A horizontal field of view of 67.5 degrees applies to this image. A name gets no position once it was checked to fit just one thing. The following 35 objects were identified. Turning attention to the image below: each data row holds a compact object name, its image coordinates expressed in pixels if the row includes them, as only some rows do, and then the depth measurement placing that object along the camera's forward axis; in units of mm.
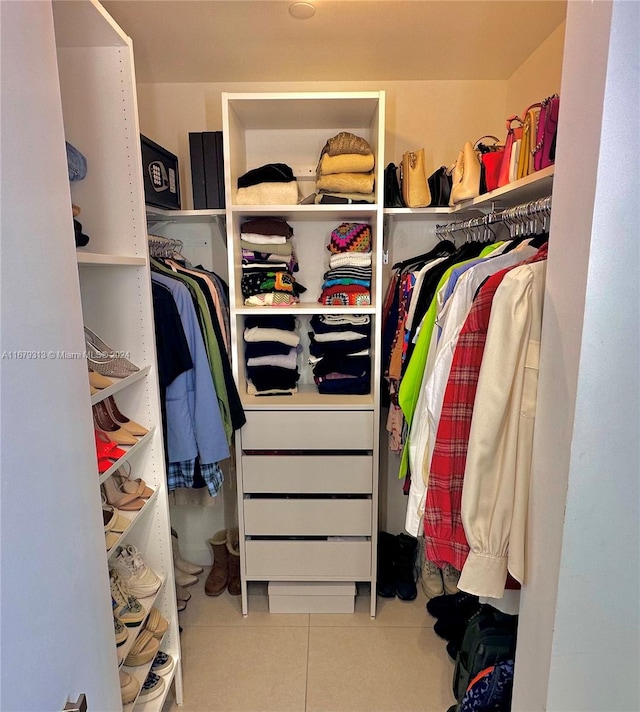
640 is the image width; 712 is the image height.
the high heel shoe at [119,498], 1408
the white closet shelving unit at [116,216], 1298
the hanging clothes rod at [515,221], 1266
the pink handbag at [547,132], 1210
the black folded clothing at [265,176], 1849
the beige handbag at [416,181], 1855
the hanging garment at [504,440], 1001
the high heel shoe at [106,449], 1247
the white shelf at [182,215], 1867
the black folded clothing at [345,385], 2041
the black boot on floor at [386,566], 2213
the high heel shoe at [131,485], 1468
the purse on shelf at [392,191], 1948
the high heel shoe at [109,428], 1377
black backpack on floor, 1506
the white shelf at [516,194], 1137
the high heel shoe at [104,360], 1279
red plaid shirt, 1119
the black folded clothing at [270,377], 2020
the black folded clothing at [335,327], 2016
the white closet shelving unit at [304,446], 1868
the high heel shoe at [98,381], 1187
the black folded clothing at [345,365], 2041
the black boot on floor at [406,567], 2203
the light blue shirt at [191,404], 1637
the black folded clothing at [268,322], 2041
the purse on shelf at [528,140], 1290
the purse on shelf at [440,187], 1876
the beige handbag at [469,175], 1650
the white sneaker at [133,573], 1453
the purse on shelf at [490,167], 1573
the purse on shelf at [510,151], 1396
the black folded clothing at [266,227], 1937
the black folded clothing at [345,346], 2016
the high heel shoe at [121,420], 1449
